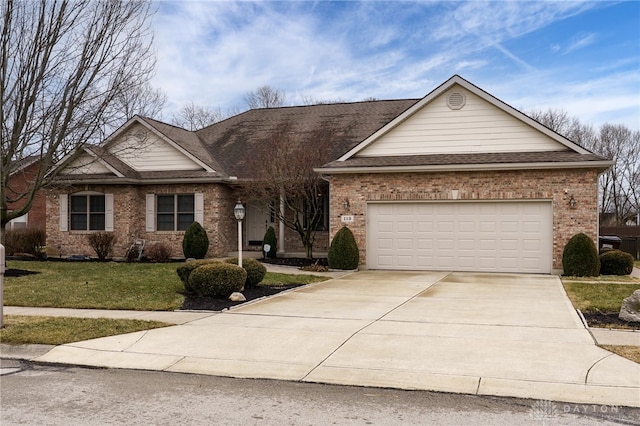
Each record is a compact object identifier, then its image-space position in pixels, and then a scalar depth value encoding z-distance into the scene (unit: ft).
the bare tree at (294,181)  63.41
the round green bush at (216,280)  37.50
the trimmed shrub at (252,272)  42.75
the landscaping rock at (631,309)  29.35
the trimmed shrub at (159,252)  67.00
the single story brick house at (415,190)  55.16
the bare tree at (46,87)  48.06
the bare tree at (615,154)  138.82
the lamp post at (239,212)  44.42
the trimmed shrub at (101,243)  66.18
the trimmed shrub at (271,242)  69.15
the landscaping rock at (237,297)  37.17
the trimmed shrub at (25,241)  73.46
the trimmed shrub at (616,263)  54.13
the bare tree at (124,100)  54.24
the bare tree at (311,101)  136.91
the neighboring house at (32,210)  106.47
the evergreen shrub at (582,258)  51.88
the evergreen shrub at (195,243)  65.77
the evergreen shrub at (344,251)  58.23
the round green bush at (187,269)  40.11
